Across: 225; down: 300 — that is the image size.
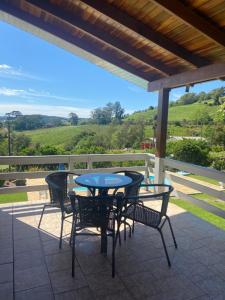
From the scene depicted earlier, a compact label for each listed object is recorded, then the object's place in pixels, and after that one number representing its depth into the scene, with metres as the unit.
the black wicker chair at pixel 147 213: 2.73
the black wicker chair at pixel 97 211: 2.54
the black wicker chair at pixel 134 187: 3.15
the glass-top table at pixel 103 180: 2.87
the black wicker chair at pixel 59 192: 2.98
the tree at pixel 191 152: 9.58
